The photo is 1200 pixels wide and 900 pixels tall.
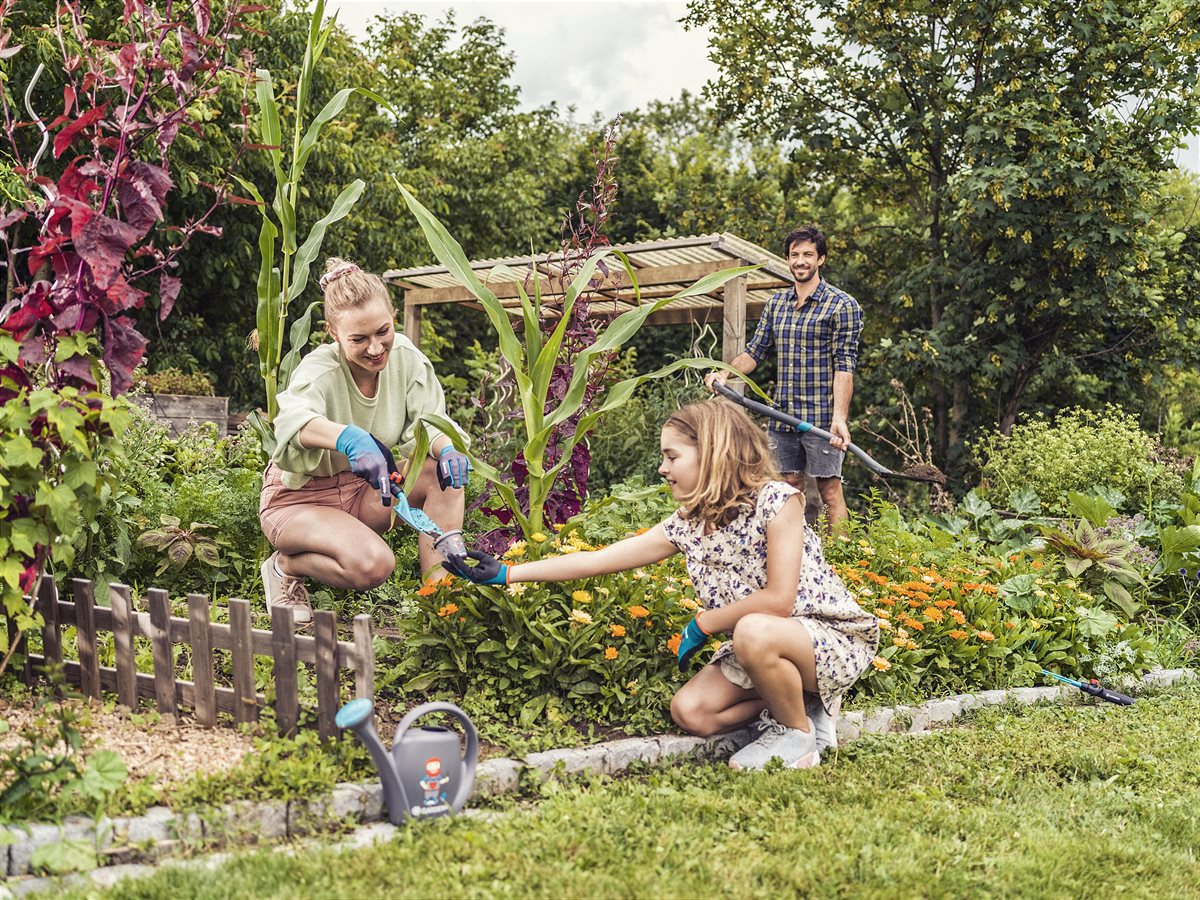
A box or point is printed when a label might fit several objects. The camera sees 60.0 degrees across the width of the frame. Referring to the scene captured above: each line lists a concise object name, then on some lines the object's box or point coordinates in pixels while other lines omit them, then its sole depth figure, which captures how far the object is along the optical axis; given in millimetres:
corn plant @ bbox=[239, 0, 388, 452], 3887
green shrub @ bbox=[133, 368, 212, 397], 9516
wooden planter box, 8539
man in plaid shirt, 5352
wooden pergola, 7301
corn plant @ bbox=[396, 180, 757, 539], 3402
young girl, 2908
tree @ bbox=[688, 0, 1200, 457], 8242
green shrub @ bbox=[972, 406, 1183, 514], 6562
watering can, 2328
